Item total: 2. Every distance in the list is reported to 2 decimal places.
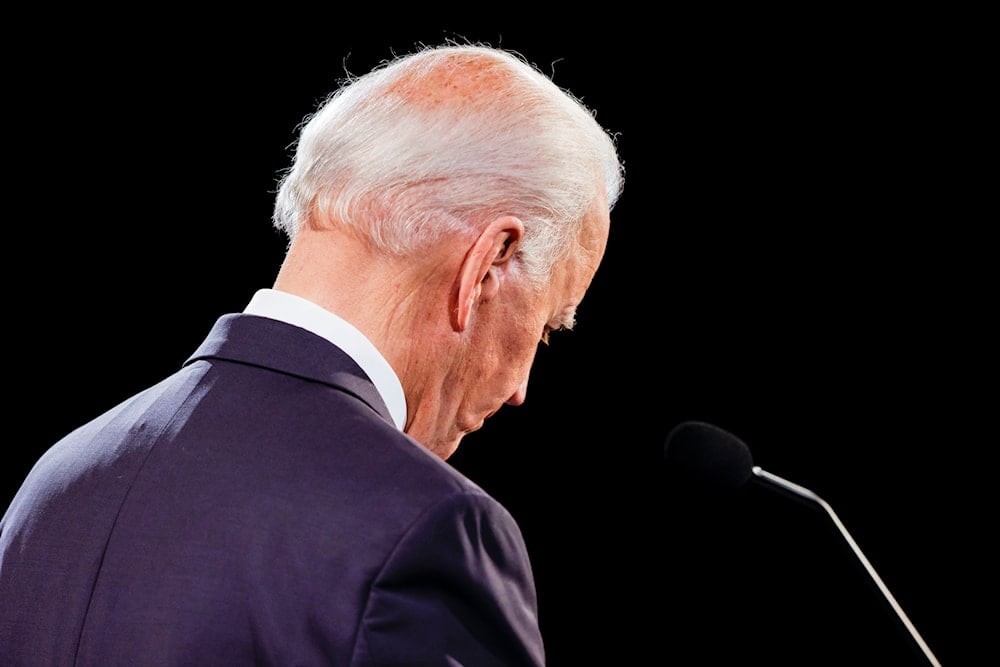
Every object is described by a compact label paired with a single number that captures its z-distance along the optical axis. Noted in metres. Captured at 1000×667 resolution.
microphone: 4.53
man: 4.21
